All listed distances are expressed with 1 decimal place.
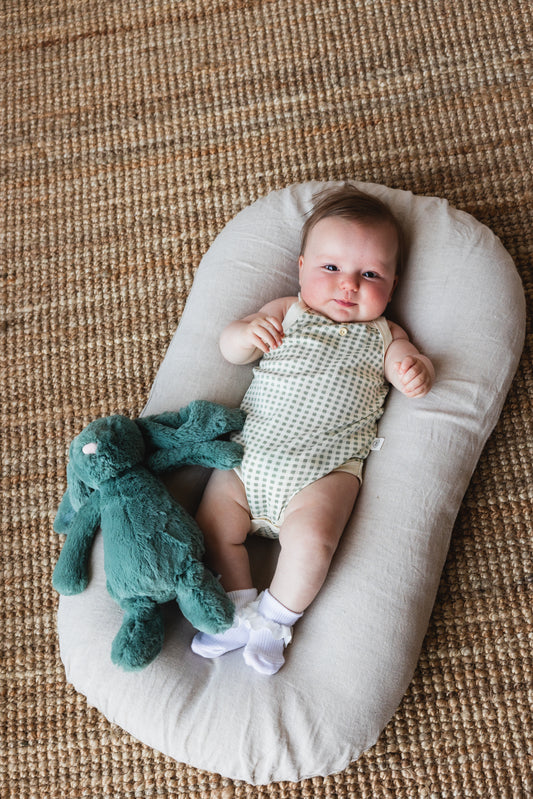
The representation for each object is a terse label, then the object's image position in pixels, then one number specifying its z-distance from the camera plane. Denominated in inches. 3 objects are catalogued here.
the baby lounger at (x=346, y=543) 36.2
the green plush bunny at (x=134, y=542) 35.9
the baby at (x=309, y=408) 38.1
